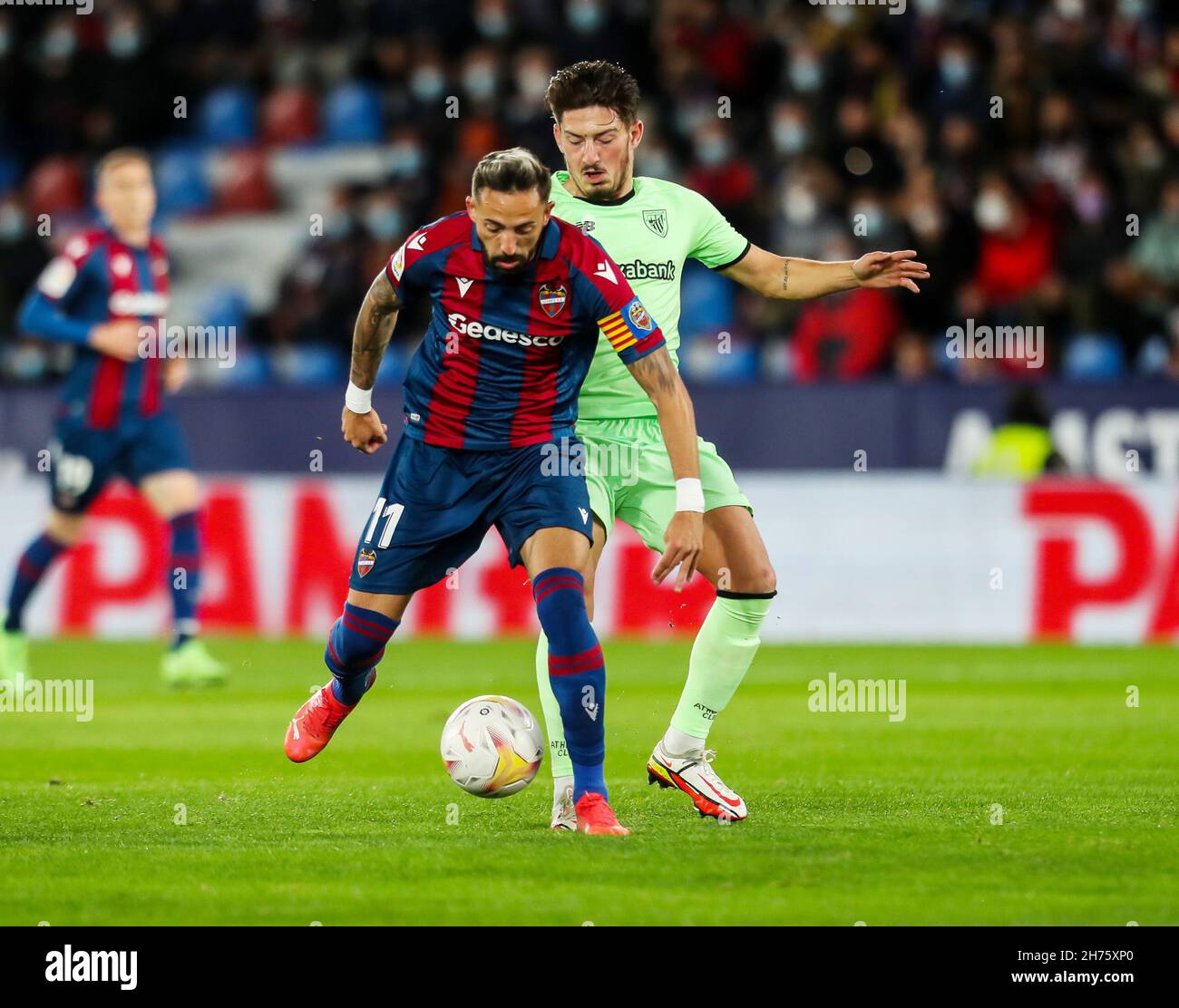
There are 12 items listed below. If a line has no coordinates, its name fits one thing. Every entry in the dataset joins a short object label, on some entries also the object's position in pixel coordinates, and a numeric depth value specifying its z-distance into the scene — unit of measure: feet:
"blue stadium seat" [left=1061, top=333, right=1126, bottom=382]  52.08
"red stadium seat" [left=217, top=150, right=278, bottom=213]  64.49
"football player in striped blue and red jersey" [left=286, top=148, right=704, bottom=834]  20.83
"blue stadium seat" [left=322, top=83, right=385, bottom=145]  63.98
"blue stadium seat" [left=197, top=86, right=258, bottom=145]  65.82
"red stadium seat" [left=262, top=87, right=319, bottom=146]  64.64
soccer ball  22.25
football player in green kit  23.32
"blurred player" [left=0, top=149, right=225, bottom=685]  37.65
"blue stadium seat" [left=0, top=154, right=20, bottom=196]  66.28
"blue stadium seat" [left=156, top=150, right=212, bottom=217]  65.31
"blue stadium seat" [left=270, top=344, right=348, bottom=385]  56.24
